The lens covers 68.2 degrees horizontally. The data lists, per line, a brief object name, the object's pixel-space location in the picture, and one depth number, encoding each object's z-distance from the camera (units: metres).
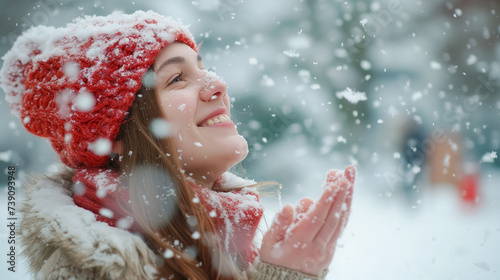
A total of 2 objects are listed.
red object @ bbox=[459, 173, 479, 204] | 3.41
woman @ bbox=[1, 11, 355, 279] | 1.17
